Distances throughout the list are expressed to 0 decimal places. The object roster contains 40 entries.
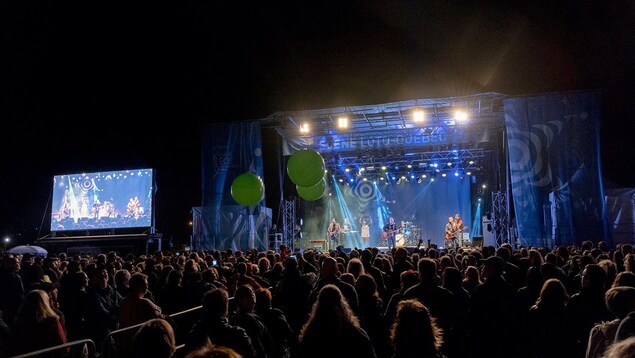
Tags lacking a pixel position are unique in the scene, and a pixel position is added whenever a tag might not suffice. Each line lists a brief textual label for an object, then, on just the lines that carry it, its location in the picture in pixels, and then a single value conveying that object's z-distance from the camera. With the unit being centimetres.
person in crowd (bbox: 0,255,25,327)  715
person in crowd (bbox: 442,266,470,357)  496
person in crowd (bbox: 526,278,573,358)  469
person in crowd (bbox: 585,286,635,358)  362
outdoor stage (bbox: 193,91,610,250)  1638
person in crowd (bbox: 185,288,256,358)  366
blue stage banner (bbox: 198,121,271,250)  1875
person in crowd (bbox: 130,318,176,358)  256
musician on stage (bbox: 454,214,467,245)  2366
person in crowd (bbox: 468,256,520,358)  468
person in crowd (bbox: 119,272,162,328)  523
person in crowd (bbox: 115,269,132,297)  660
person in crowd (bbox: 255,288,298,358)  457
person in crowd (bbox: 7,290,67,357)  425
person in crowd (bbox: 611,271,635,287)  463
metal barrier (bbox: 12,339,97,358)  348
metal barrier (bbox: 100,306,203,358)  495
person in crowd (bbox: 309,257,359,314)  476
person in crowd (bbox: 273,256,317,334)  568
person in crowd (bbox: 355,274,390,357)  496
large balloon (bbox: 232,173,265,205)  1491
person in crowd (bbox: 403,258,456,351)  493
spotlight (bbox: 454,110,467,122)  1780
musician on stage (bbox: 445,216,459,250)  2348
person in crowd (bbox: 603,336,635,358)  155
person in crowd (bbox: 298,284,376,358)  318
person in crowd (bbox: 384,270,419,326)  493
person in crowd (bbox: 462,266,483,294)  637
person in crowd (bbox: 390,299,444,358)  290
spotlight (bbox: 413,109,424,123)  1767
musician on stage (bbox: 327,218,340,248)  2514
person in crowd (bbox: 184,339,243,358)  188
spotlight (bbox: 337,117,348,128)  1833
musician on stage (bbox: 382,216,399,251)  2422
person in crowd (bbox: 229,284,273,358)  402
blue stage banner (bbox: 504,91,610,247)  1584
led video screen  2220
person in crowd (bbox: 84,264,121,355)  568
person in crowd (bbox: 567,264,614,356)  482
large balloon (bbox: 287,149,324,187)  1320
